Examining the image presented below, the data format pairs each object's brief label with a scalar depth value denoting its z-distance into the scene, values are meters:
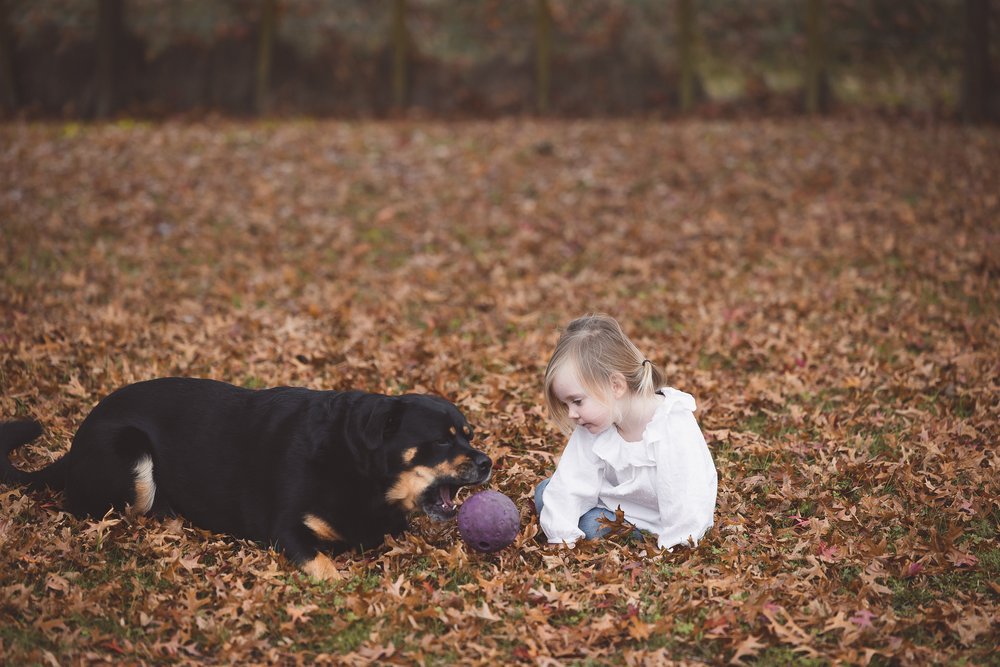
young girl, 4.57
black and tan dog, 4.50
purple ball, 4.62
